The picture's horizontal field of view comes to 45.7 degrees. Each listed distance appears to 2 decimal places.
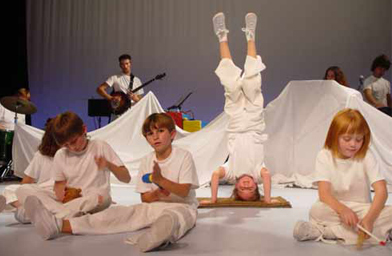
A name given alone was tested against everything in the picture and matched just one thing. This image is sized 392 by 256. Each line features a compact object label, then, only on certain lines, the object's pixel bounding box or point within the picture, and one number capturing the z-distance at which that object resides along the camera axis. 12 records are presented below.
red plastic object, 5.73
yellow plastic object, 5.89
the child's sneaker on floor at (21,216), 2.59
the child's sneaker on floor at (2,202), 2.54
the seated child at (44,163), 2.97
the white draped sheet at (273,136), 4.81
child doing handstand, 3.52
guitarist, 6.07
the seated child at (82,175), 2.52
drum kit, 5.60
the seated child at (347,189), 2.09
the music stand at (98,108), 6.32
